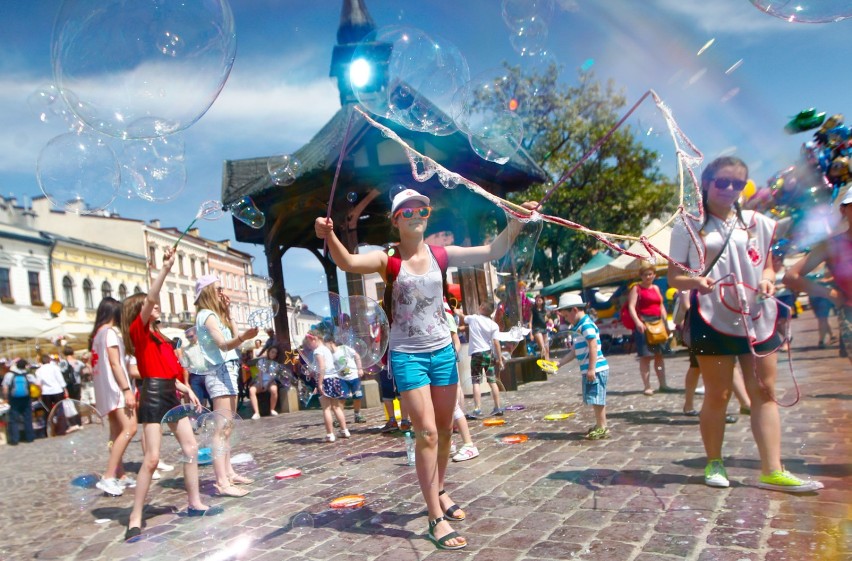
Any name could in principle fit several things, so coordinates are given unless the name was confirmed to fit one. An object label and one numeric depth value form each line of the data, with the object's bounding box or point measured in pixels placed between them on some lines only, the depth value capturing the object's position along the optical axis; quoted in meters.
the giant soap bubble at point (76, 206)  4.47
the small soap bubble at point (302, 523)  3.85
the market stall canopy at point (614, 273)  17.19
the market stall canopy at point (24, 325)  16.28
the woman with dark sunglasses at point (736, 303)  3.54
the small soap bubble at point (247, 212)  5.34
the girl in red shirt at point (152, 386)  4.26
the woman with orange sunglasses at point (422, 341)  3.40
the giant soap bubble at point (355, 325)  4.48
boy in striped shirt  5.77
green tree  19.56
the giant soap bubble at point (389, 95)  4.80
